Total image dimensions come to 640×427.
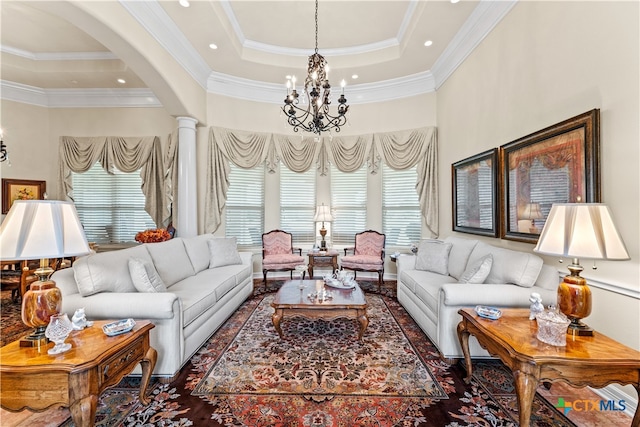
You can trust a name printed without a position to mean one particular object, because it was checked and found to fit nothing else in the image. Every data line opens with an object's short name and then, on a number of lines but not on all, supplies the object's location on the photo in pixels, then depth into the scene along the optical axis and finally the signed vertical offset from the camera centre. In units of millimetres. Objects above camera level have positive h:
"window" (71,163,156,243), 5578 +205
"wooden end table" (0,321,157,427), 1411 -848
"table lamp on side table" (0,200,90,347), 1433 -146
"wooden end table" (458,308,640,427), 1456 -802
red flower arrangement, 4051 -321
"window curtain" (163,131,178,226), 5230 +693
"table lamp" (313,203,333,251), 5309 -51
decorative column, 4875 +689
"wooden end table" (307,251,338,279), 5035 -822
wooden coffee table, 2816 -970
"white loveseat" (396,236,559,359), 2383 -700
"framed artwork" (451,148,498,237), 3457 +284
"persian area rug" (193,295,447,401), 2172 -1362
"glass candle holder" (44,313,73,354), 1525 -654
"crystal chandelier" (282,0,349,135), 3312 +1587
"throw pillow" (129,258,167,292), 2508 -569
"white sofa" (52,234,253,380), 2209 -749
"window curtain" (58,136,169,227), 5371 +1088
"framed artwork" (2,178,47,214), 5164 +493
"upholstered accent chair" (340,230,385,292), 4945 -782
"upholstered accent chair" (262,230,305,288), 5020 -753
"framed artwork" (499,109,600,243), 2160 +380
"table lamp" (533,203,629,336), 1536 -170
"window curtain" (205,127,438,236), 5121 +1174
